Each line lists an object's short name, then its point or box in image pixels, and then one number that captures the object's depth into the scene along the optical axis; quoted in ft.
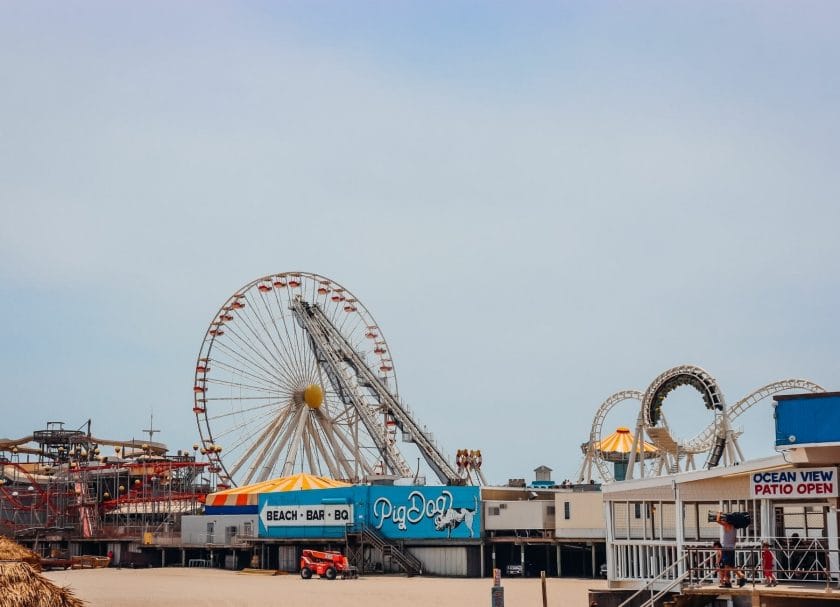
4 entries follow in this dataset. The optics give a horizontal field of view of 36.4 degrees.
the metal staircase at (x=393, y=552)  195.42
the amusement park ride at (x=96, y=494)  269.03
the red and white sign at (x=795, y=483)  81.51
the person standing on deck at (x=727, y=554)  81.56
